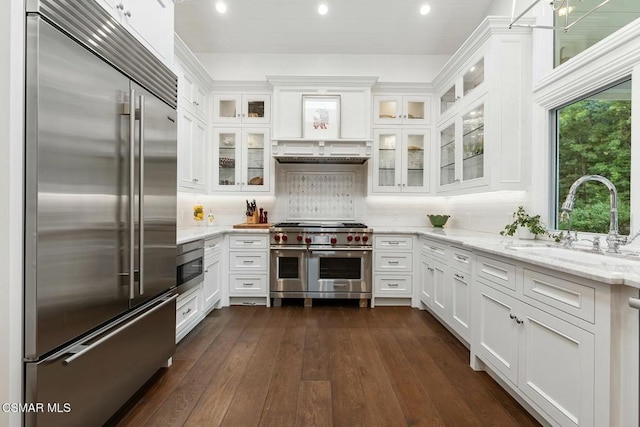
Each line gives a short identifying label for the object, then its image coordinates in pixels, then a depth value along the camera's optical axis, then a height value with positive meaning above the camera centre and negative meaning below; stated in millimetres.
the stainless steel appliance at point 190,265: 2656 -447
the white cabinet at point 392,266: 3977 -619
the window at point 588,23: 2102 +1298
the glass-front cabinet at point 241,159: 4367 +690
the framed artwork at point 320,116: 4121 +1173
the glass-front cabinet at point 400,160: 4383 +689
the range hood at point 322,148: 4062 +773
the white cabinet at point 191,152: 3410 +659
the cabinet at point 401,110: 4375 +1330
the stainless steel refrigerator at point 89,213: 1245 -5
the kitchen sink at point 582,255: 1727 -234
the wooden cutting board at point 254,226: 4105 -162
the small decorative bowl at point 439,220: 4273 -83
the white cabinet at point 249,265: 3969 -614
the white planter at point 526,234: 2750 -164
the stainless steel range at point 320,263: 3943 -583
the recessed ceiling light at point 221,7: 3919 +2392
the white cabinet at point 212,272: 3386 -638
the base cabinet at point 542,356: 1442 -725
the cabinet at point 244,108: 4363 +1344
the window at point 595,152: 2146 +441
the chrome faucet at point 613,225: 1911 -61
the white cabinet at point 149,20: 1766 +1127
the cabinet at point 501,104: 2928 +964
